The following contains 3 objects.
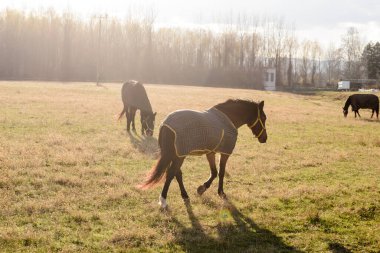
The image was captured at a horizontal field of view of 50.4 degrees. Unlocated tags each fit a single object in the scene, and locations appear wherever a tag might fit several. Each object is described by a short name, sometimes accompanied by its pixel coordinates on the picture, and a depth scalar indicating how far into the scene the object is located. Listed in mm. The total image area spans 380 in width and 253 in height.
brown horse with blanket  7609
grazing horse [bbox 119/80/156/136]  16422
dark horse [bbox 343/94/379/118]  28062
